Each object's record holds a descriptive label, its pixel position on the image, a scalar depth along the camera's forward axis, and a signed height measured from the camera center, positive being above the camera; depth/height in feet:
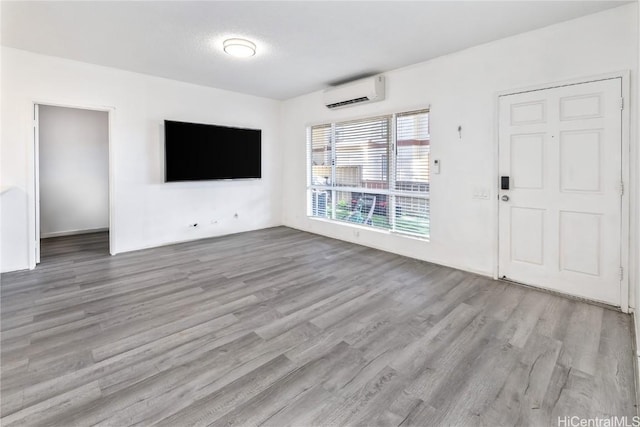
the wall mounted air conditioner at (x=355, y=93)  14.83 +5.85
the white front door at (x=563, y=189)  9.34 +0.61
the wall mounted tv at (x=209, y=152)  16.46 +3.30
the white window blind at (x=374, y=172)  14.48 +1.95
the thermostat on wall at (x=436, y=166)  13.39 +1.83
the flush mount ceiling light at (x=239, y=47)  11.40 +6.09
